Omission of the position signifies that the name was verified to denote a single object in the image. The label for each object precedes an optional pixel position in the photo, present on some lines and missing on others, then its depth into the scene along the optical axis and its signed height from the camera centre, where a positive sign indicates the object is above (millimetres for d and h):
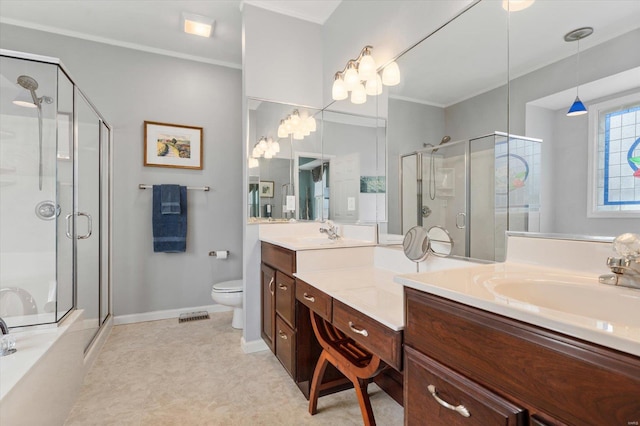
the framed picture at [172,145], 3018 +663
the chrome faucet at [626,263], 783 -134
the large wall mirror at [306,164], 2215 +379
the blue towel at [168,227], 2980 -177
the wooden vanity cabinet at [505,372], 501 -331
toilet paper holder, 3229 -475
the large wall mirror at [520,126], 901 +333
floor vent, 3018 -1090
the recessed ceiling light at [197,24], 2561 +1642
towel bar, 3178 +233
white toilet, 2693 -765
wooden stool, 1296 -686
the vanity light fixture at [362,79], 1845 +892
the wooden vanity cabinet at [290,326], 1729 -708
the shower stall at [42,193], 1887 +113
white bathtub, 1152 -748
